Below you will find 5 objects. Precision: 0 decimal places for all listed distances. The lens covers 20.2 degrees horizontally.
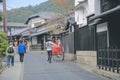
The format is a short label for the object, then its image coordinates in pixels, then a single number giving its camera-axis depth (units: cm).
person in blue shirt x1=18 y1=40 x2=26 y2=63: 2761
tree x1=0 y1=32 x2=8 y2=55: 2690
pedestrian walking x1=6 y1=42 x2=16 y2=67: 2406
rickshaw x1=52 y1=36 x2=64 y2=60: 3032
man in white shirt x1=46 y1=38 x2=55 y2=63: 2727
